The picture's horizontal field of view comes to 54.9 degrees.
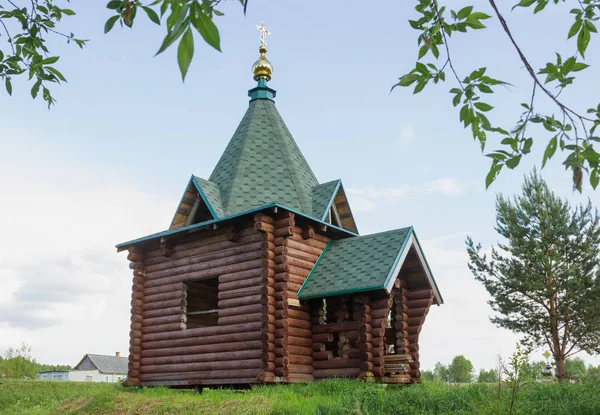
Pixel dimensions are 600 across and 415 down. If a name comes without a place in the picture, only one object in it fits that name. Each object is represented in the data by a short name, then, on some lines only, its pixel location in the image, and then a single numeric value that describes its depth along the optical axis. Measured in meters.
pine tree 26.23
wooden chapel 13.91
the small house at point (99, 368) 59.16
